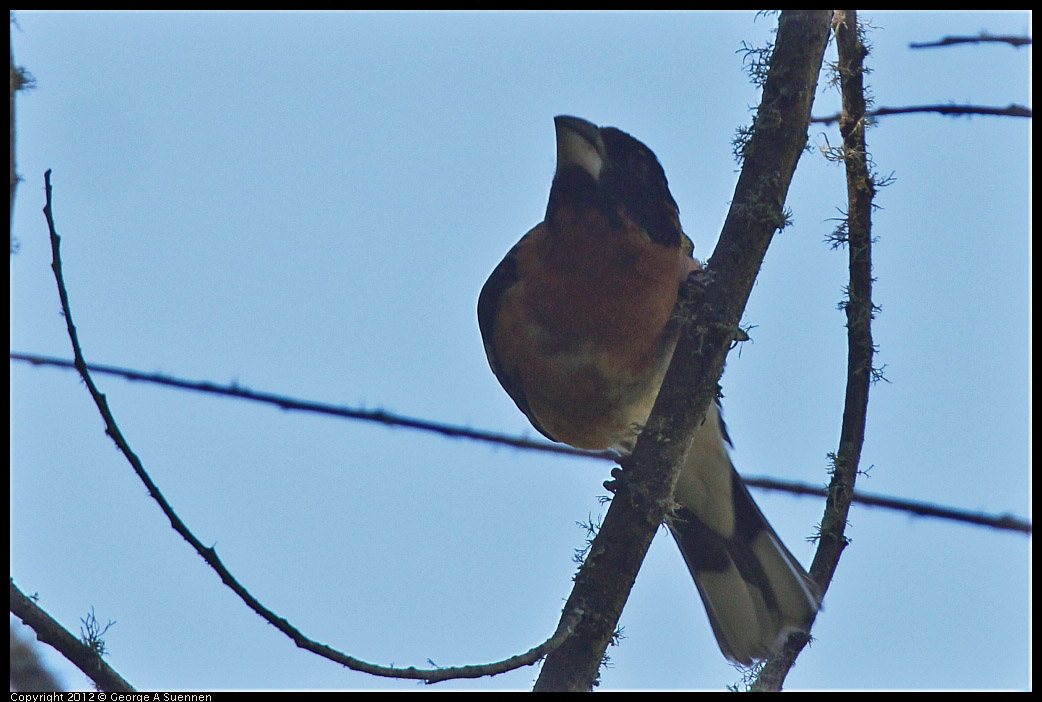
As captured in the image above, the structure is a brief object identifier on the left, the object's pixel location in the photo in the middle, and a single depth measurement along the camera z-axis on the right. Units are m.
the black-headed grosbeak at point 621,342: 8.84
